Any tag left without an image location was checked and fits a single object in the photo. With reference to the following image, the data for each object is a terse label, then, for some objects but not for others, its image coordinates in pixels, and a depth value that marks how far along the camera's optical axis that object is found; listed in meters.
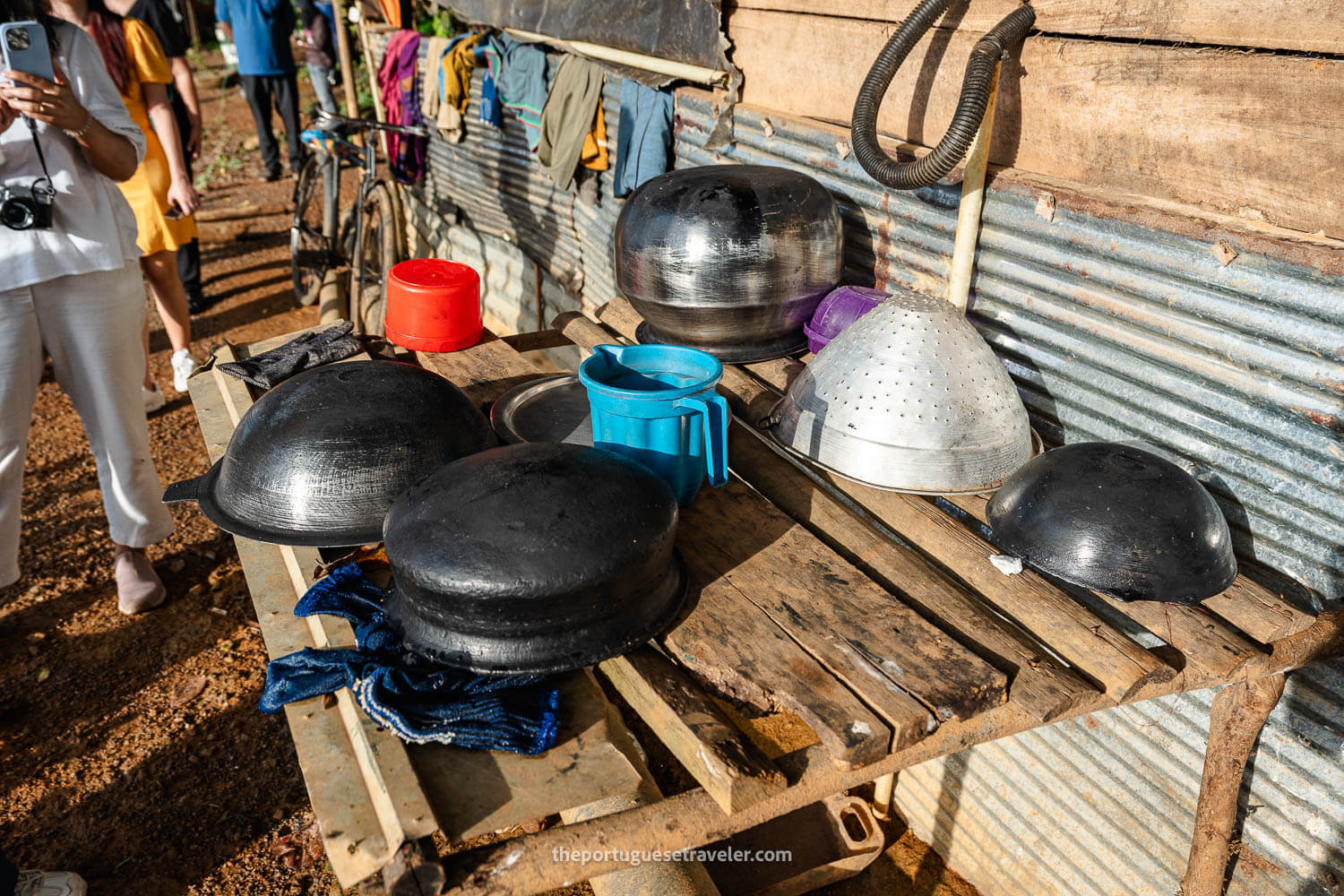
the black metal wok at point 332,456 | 2.06
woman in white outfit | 3.13
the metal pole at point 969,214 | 2.64
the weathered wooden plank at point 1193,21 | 1.97
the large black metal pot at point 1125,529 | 1.85
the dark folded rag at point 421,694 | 1.68
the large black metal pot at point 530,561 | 1.65
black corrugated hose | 2.39
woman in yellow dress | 4.61
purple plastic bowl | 2.79
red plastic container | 3.22
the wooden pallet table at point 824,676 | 1.59
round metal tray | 2.49
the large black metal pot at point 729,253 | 2.69
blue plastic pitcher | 2.09
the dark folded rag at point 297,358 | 3.16
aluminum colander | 2.20
